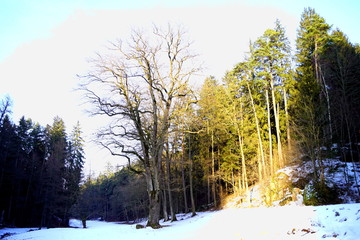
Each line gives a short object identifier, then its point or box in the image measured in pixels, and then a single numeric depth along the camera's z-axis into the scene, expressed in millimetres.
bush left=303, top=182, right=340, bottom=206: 11789
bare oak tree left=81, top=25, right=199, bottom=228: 14547
